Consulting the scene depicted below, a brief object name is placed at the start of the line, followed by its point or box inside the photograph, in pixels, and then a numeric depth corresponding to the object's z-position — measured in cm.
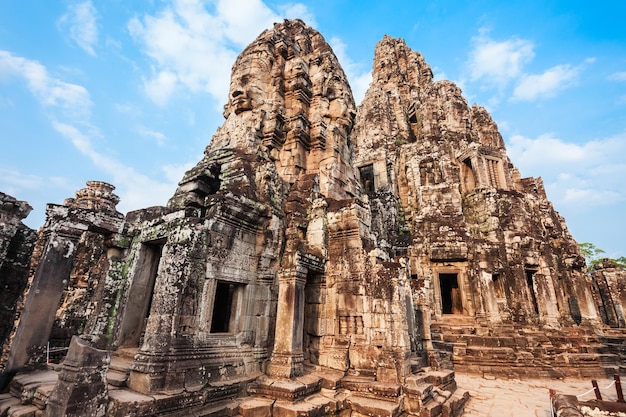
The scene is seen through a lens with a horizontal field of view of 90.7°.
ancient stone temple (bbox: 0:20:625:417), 489
